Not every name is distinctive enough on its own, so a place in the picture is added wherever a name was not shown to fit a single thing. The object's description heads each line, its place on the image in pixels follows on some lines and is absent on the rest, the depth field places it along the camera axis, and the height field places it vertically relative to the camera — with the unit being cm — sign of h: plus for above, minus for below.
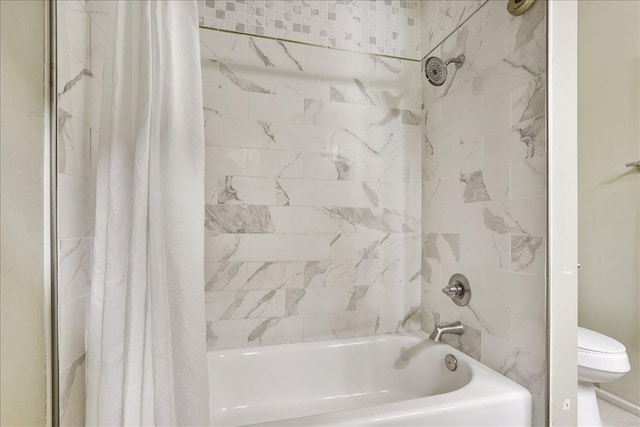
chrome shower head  145 +59
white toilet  81 -40
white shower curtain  69 -8
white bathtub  145 -73
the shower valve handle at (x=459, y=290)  143 -33
